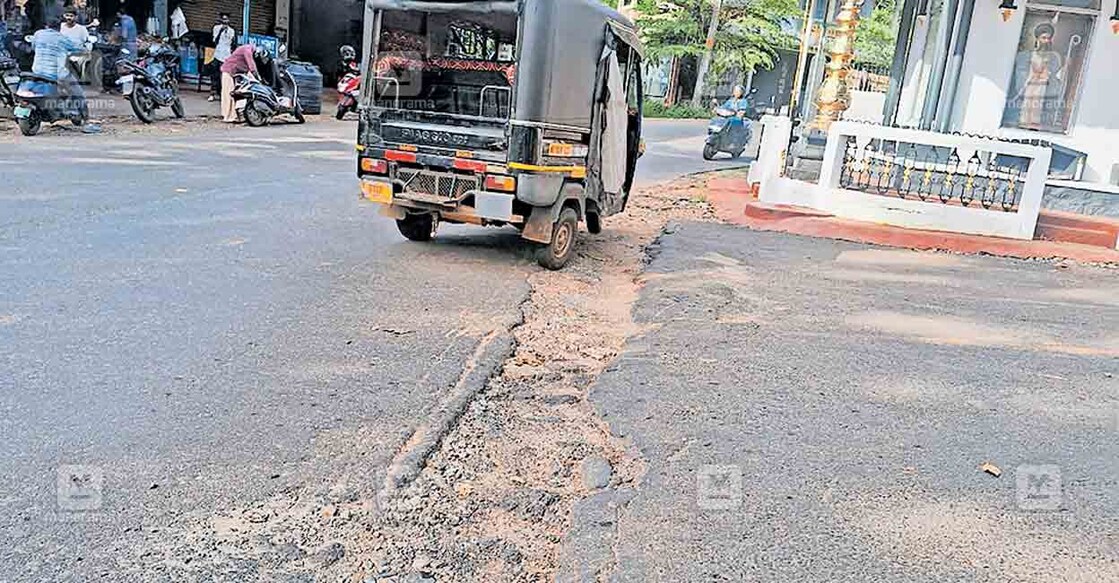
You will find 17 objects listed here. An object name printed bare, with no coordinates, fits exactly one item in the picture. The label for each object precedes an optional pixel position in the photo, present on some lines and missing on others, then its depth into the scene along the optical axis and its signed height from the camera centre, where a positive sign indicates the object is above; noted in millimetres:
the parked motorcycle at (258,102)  16562 -913
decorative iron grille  10773 -627
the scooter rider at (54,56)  12898 -384
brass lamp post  12203 +505
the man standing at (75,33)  13750 -52
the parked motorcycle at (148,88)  15305 -812
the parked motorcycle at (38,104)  12703 -1029
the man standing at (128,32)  19891 +82
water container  19317 -601
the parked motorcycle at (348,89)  19141 -605
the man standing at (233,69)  16531 -376
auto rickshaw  6988 -331
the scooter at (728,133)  18906 -659
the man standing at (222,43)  20672 +48
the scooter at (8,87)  13523 -893
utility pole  33781 +1530
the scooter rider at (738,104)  19328 -81
